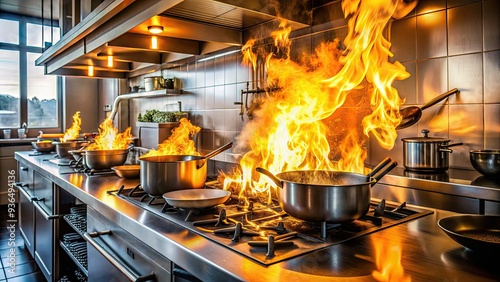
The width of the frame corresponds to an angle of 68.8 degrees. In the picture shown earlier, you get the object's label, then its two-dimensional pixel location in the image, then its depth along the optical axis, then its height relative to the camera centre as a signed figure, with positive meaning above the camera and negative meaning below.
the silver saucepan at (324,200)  0.96 -0.17
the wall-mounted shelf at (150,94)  3.75 +0.51
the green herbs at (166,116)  3.72 +0.25
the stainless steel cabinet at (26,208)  3.01 -0.59
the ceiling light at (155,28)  2.27 +0.70
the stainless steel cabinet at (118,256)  1.13 -0.41
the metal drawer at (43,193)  2.41 -0.36
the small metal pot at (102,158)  2.30 -0.11
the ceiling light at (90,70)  3.82 +0.77
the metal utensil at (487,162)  1.59 -0.11
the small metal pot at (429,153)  1.81 -0.07
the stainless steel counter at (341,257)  0.74 -0.27
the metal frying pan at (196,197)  1.22 -0.20
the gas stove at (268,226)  0.89 -0.26
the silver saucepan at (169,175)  1.45 -0.14
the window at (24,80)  5.53 +0.97
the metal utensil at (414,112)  1.95 +0.15
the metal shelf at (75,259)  1.91 -0.66
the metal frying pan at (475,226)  0.93 -0.23
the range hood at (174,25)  1.87 +0.73
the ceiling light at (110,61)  3.28 +0.78
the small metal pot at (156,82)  3.98 +0.64
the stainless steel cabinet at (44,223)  2.42 -0.58
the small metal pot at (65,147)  3.14 -0.05
